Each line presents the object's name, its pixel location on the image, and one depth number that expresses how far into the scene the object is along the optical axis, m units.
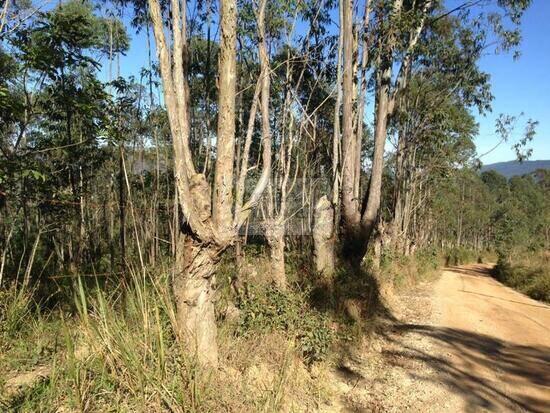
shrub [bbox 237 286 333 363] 5.10
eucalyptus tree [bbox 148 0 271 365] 3.36
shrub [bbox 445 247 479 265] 31.39
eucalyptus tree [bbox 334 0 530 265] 8.90
